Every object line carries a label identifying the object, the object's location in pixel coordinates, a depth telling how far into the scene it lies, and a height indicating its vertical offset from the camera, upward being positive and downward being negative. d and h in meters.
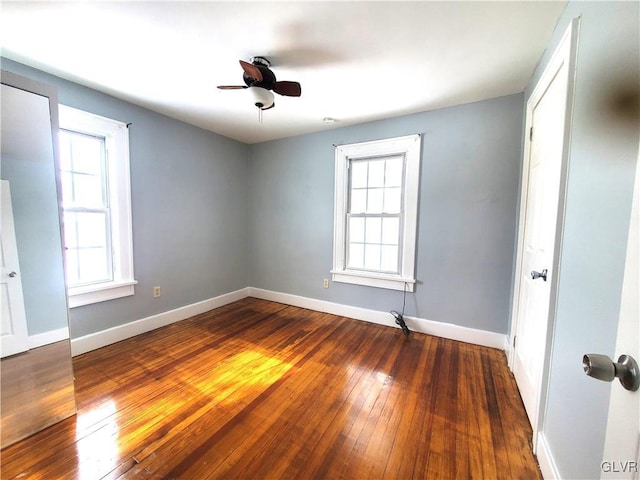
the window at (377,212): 2.79 +0.14
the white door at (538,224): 1.32 +0.02
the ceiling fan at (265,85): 1.79 +1.01
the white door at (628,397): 0.49 -0.36
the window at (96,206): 2.25 +0.12
